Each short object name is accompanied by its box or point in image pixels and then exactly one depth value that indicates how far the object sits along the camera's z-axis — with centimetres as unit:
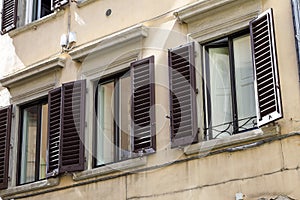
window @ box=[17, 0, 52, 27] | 1414
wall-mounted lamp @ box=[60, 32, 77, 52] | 1275
